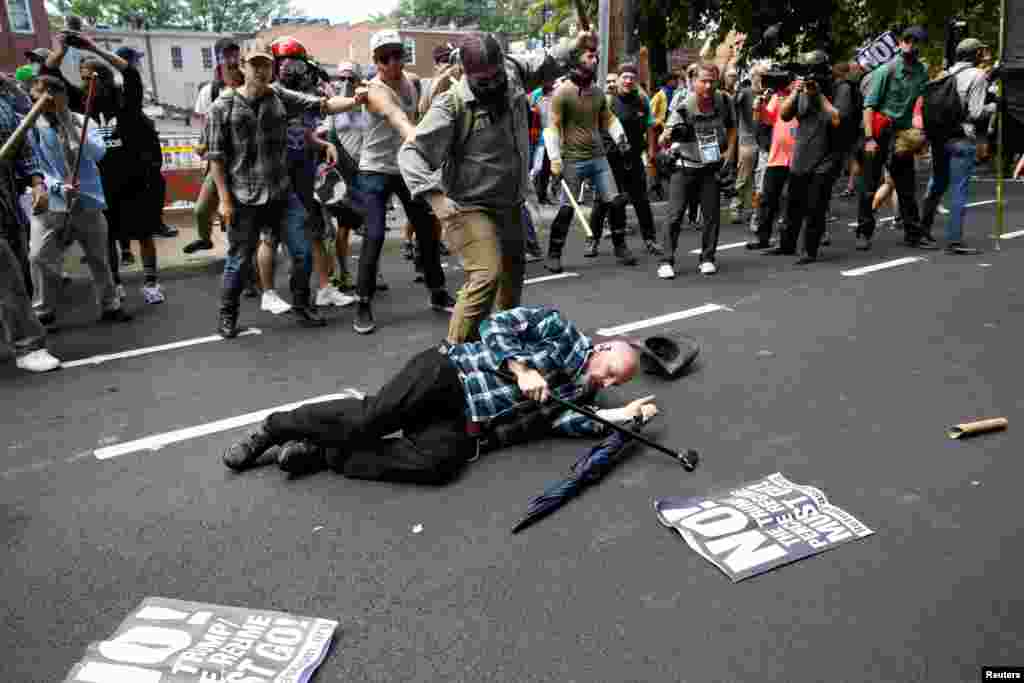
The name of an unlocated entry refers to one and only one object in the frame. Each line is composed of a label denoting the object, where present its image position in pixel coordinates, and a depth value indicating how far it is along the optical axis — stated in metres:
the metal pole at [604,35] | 11.35
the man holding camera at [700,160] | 7.55
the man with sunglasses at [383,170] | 6.04
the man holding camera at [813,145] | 7.77
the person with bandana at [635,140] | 8.51
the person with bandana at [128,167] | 7.23
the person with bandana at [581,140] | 7.73
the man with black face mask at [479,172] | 4.42
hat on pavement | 4.91
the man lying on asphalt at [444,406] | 3.60
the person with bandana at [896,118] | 8.24
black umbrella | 3.37
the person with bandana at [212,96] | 5.95
